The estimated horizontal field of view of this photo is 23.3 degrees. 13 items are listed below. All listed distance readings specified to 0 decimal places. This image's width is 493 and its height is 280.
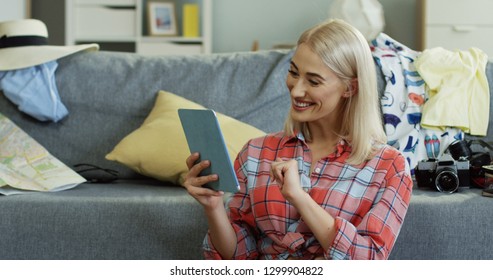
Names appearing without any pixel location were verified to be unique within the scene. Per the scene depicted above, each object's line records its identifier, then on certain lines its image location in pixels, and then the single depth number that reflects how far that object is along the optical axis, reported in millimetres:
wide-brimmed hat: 4173
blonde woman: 2334
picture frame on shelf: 8620
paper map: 3578
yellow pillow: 3781
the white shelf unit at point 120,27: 8508
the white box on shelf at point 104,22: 8521
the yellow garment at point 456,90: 4080
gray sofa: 3223
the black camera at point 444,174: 3591
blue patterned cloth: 4055
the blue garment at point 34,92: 4067
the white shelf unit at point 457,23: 7748
